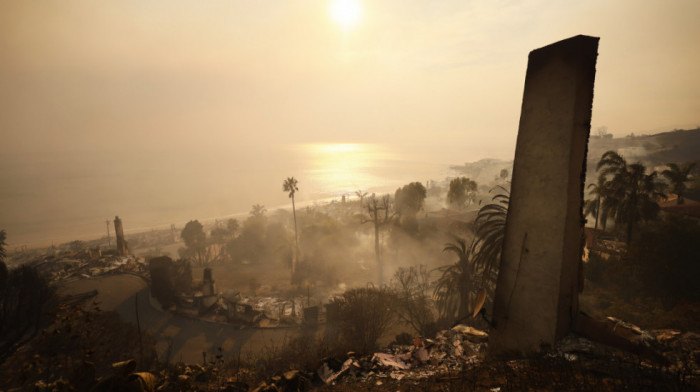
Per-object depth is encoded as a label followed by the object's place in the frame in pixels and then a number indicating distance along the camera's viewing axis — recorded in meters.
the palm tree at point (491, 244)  11.73
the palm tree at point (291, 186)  54.94
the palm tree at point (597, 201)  28.83
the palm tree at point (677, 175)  32.12
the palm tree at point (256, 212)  77.24
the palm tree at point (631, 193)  23.86
